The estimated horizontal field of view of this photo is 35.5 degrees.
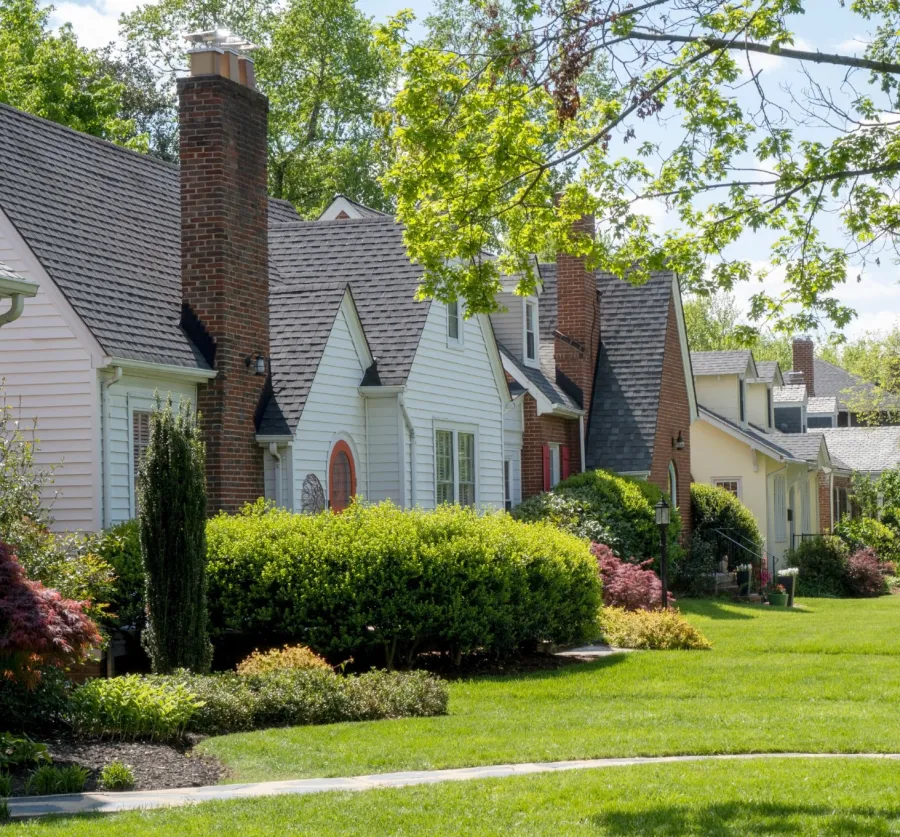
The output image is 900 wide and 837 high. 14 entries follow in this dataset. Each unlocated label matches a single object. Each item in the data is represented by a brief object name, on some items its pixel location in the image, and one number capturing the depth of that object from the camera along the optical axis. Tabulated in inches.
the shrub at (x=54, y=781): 370.0
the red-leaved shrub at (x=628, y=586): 879.7
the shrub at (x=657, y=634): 745.0
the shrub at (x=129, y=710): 443.2
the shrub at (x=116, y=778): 377.7
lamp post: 876.6
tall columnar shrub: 546.6
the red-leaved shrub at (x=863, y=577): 1441.9
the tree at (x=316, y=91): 1743.4
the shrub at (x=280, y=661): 561.9
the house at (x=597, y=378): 1125.1
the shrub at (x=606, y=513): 1019.3
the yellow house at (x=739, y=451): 1507.1
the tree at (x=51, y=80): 1360.7
